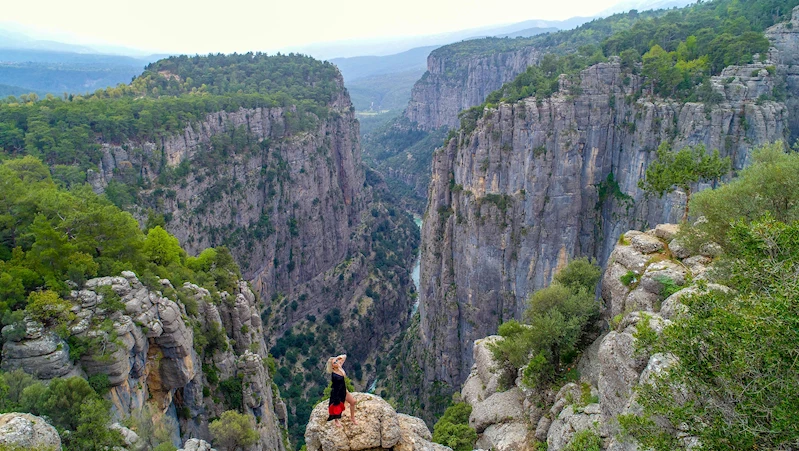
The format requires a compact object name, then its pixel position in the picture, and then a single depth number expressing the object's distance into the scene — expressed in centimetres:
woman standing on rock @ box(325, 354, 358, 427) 1272
